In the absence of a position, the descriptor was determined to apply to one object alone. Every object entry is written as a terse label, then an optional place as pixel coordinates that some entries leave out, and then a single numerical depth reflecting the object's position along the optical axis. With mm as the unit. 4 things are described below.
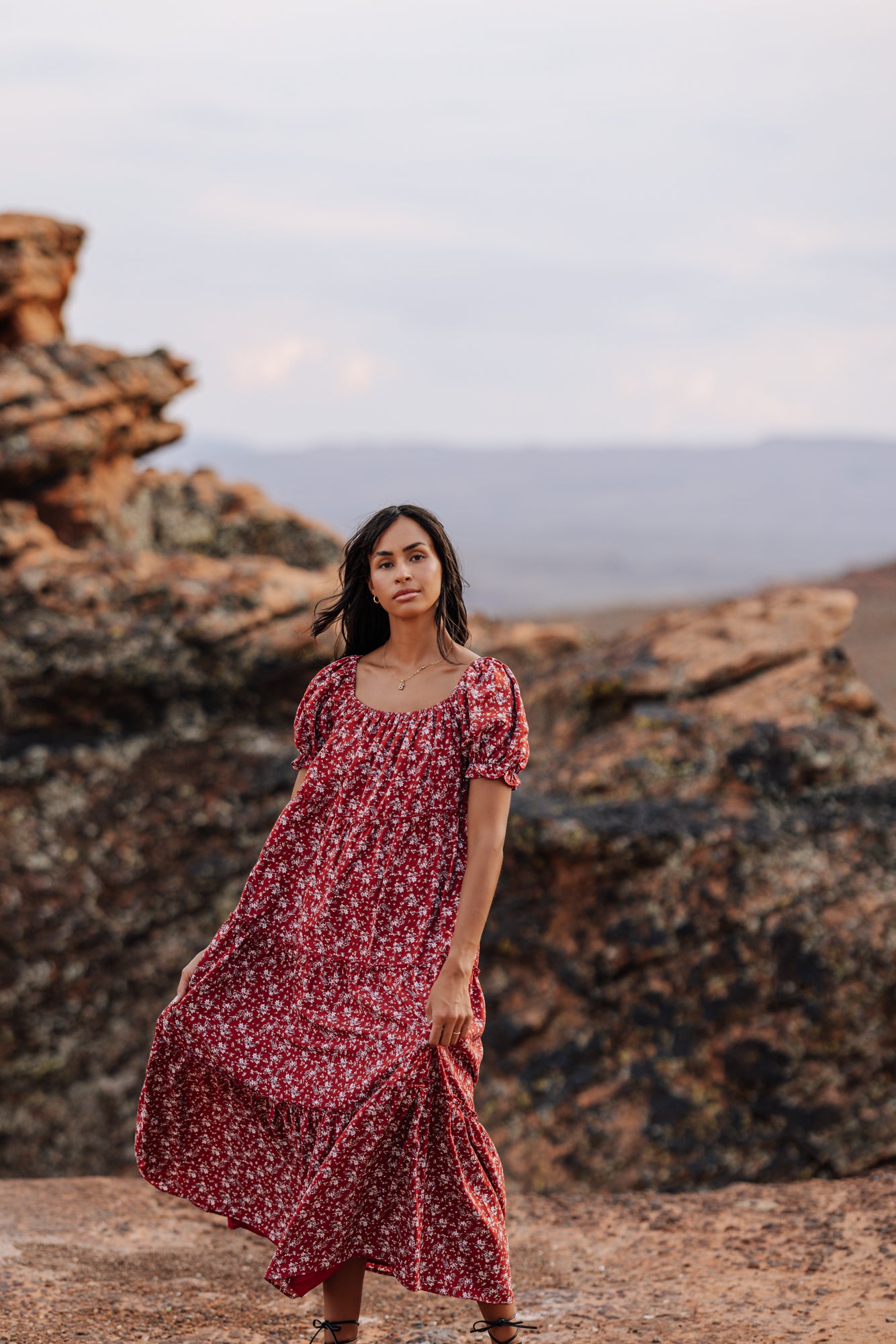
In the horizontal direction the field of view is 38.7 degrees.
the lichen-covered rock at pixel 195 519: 8781
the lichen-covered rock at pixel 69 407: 7867
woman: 3357
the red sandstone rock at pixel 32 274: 8352
